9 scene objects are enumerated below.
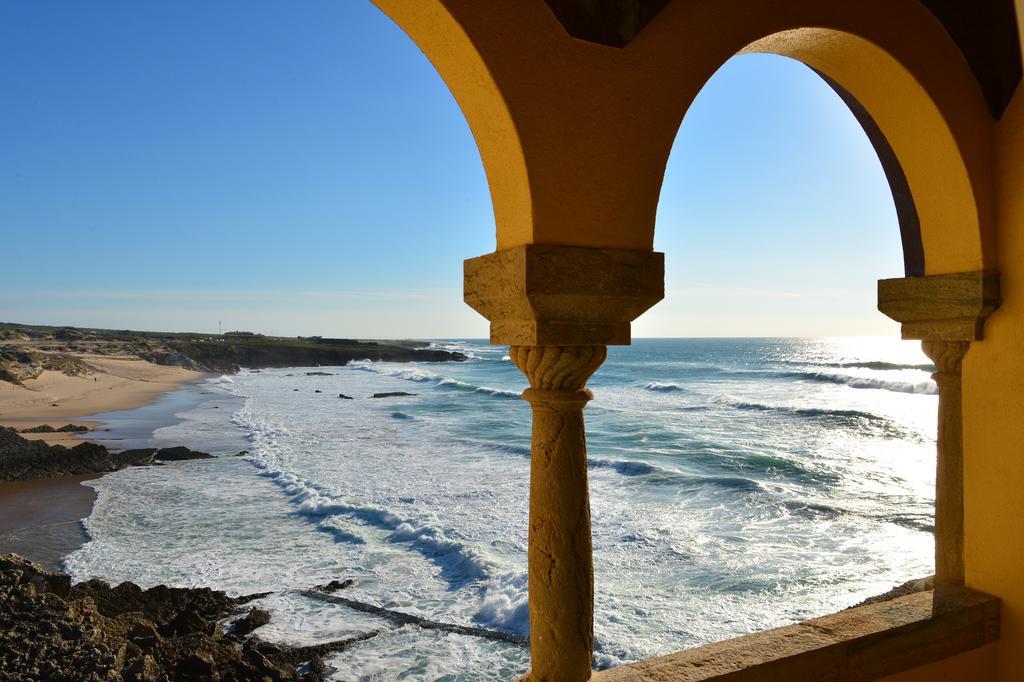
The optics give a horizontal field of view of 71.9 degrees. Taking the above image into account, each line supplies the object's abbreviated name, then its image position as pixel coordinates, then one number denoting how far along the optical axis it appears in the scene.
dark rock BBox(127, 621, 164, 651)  6.12
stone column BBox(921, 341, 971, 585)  3.75
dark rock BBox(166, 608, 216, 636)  6.61
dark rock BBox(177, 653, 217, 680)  5.69
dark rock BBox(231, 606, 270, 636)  6.87
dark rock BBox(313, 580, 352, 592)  8.09
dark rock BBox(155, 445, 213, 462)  15.63
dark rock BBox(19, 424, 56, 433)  18.20
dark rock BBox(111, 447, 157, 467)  14.91
